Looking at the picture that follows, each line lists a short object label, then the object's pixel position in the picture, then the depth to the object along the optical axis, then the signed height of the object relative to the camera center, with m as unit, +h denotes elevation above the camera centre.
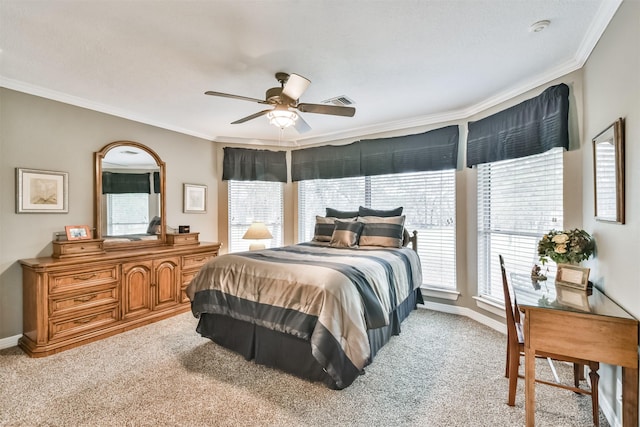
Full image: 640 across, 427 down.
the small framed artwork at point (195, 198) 4.43 +0.24
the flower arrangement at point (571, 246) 2.11 -0.26
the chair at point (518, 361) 1.74 -0.95
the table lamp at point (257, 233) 4.36 -0.30
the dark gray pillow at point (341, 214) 4.17 -0.02
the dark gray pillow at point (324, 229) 3.98 -0.22
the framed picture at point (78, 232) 3.11 -0.19
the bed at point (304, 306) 2.03 -0.75
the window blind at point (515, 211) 2.74 +0.01
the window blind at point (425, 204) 3.86 +0.12
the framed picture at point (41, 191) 2.90 +0.25
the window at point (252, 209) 5.04 +0.08
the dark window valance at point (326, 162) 4.59 +0.84
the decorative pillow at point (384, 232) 3.57 -0.25
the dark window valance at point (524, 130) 2.54 +0.82
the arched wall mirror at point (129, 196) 3.49 +0.24
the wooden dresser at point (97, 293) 2.72 -0.85
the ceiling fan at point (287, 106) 2.40 +0.94
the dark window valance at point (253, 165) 4.89 +0.83
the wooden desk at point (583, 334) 1.45 -0.65
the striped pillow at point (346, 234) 3.63 -0.27
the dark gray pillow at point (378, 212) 3.86 +0.01
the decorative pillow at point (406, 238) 3.84 -0.34
